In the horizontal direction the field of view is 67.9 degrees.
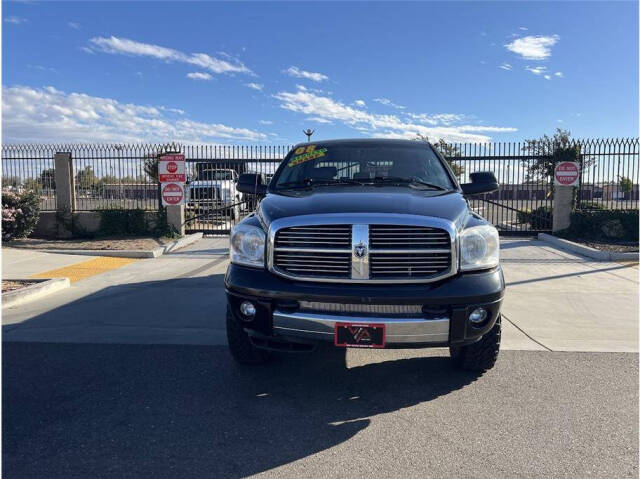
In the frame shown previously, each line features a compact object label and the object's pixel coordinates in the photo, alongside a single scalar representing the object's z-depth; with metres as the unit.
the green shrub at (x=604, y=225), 12.16
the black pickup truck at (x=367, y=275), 2.99
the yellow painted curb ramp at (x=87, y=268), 8.07
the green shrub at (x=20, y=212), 11.59
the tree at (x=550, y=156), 12.77
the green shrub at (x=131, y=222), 12.93
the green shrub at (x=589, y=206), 12.75
